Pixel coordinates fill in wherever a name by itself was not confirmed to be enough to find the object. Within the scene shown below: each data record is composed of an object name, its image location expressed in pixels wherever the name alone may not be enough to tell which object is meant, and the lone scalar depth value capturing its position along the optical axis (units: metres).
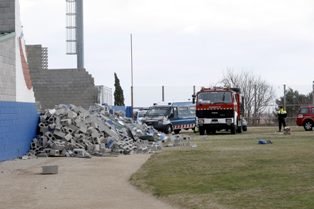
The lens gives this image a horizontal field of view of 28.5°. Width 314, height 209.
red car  42.16
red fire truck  38.69
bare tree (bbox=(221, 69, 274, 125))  60.88
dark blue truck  40.56
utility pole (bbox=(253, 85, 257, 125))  58.33
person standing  39.97
